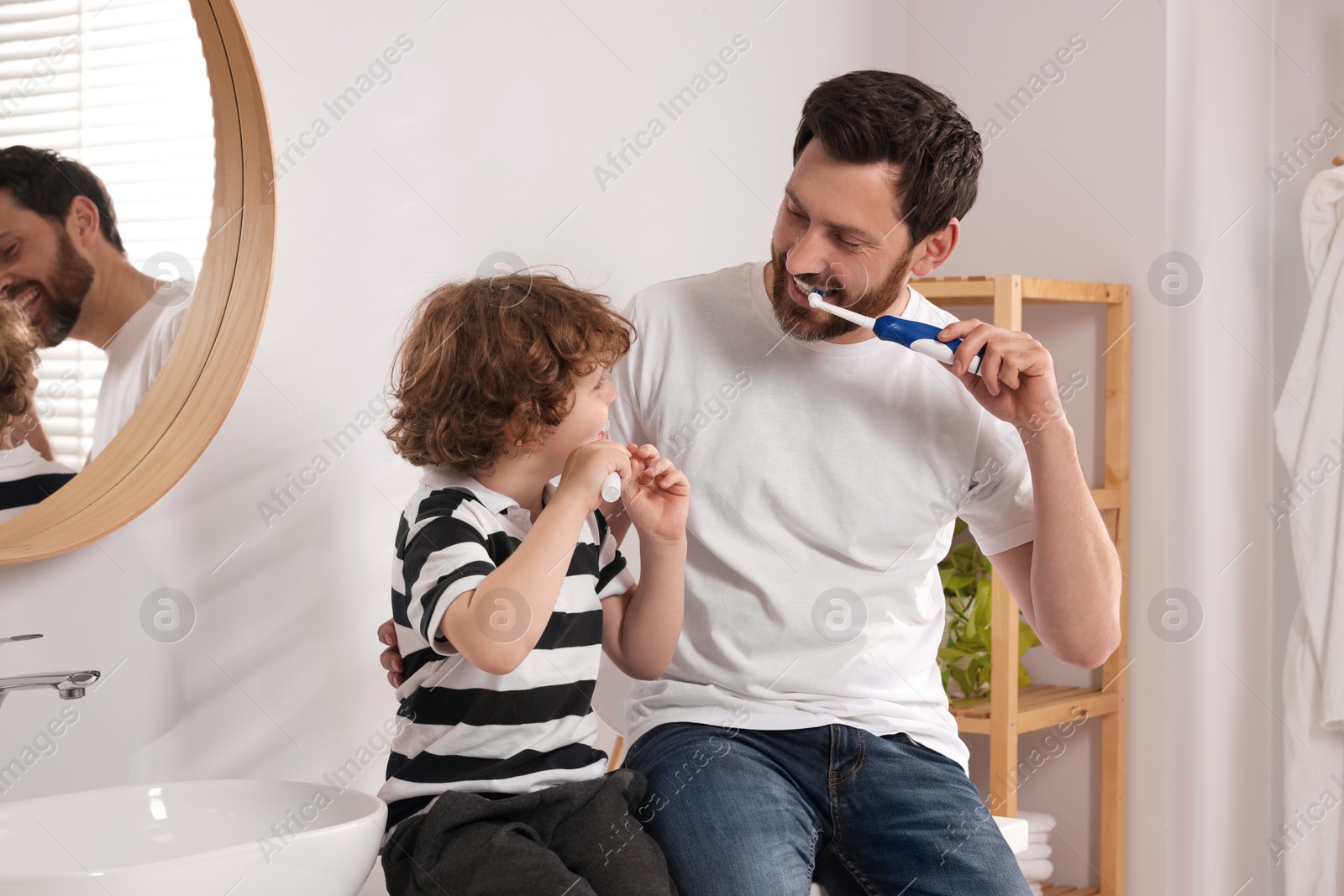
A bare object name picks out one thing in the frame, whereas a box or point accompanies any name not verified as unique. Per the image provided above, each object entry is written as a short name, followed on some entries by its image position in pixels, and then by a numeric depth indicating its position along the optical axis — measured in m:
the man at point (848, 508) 2.77
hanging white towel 3.44
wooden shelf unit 3.45
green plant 3.59
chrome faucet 2.54
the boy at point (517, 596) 2.55
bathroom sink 2.35
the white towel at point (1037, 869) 3.47
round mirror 2.63
